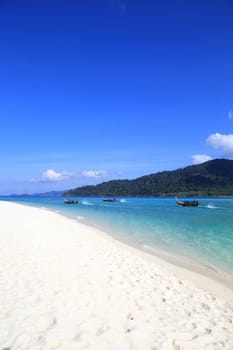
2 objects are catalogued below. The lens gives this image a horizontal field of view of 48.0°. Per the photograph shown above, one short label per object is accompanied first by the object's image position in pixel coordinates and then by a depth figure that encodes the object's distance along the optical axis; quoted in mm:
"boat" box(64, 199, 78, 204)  83950
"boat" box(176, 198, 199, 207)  62844
